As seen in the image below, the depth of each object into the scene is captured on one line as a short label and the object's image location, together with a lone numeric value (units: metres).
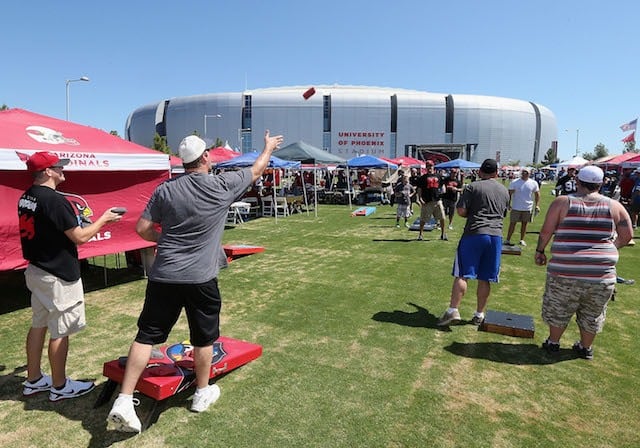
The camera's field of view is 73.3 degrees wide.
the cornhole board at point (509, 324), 4.47
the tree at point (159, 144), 50.09
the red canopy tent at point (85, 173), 5.07
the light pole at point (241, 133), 75.00
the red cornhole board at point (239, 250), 8.34
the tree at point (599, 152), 85.56
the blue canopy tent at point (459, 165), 26.41
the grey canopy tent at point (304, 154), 17.34
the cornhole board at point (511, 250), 7.55
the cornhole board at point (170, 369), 2.97
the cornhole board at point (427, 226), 12.09
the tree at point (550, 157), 90.25
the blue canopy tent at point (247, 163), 14.66
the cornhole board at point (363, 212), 16.61
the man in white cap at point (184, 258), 2.76
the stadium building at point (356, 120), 76.19
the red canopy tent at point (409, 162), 27.99
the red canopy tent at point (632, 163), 15.89
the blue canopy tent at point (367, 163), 20.28
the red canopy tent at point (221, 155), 16.35
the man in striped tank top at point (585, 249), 3.76
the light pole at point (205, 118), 73.22
